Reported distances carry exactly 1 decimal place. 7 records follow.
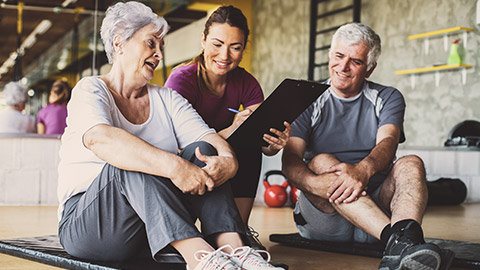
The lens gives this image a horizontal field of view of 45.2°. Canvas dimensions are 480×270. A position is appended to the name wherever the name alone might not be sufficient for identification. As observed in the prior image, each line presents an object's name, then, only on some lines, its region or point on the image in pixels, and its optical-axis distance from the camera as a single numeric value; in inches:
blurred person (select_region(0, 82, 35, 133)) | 181.9
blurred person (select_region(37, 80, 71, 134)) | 192.2
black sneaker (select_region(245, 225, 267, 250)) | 72.7
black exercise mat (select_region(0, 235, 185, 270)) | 61.5
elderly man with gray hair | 77.1
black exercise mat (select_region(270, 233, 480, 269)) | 77.3
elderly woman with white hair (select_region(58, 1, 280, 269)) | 56.1
